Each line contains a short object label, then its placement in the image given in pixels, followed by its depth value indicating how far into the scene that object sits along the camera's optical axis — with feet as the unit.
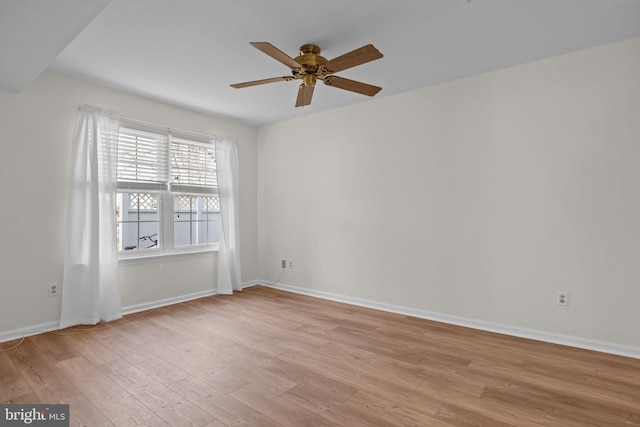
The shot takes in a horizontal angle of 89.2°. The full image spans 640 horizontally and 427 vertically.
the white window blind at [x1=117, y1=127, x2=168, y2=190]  12.24
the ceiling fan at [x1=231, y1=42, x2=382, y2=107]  7.05
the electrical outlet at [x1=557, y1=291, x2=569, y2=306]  9.22
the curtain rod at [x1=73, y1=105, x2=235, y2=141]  12.02
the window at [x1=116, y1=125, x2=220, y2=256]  12.44
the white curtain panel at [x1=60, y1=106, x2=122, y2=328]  10.57
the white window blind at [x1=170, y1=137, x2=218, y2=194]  13.93
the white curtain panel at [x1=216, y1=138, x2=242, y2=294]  14.92
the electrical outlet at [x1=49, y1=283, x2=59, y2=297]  10.32
